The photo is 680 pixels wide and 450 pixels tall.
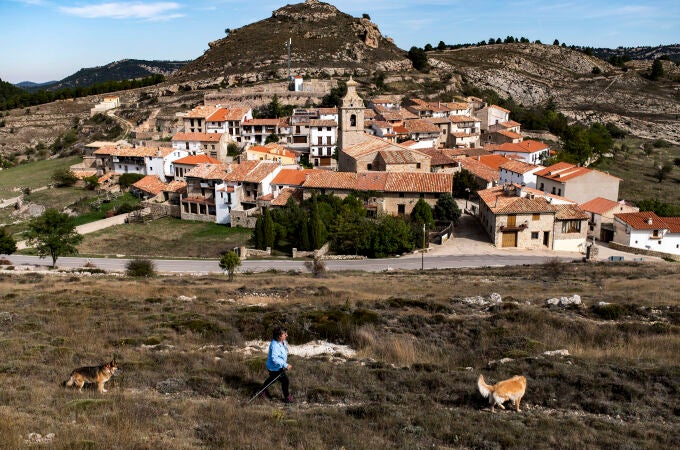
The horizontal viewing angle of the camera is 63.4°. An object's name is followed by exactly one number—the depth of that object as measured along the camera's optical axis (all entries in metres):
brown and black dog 10.50
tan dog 9.98
